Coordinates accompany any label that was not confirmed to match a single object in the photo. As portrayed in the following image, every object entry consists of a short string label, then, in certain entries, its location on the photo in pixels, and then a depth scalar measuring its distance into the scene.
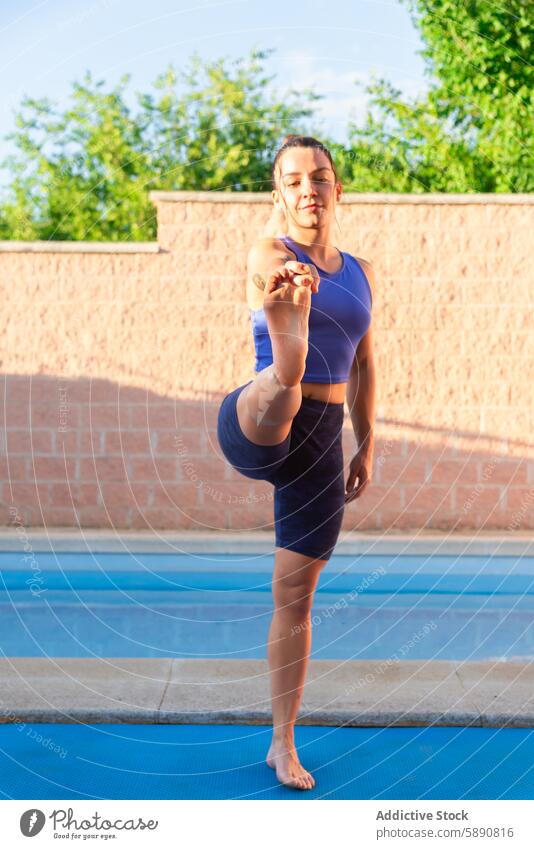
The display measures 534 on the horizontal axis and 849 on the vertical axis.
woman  2.60
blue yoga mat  2.69
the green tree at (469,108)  8.73
